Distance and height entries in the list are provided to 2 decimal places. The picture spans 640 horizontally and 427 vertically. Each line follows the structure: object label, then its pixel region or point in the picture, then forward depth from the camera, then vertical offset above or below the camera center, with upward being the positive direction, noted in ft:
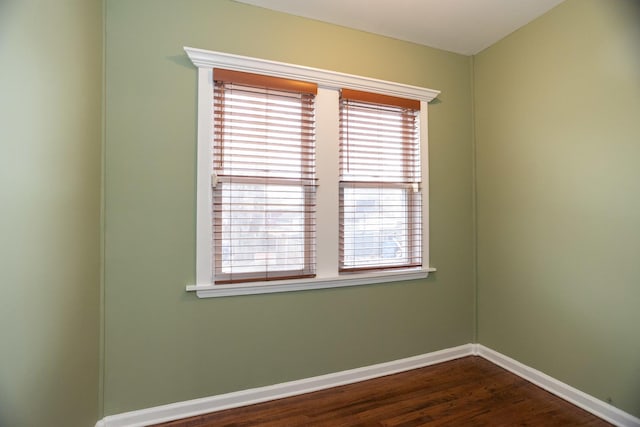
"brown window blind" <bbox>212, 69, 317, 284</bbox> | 6.39 +0.92
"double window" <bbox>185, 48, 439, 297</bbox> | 6.33 +0.98
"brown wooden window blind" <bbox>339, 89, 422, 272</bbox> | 7.44 +0.95
